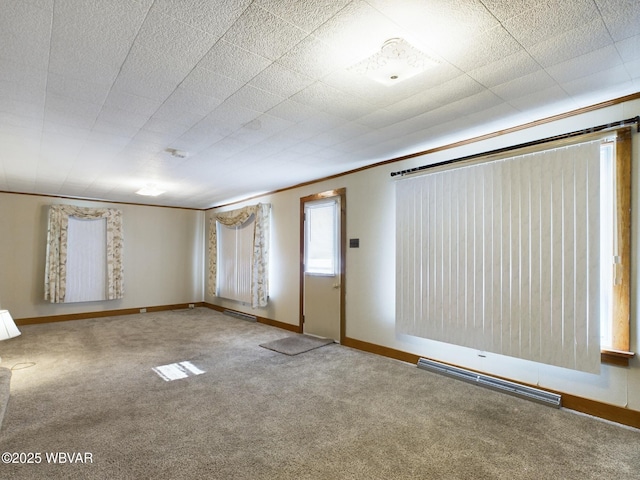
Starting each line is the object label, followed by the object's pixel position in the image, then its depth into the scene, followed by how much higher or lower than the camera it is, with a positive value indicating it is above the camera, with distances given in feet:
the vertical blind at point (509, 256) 8.55 -0.27
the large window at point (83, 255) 20.81 -0.64
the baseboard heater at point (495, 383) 9.14 -4.13
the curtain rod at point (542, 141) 8.09 +2.93
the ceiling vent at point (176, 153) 12.11 +3.42
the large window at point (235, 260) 22.15 -1.01
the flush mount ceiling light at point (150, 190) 17.54 +2.92
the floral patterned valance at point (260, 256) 20.06 -0.60
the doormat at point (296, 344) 14.43 -4.48
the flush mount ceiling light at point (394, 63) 6.02 +3.51
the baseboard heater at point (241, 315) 21.24 -4.60
